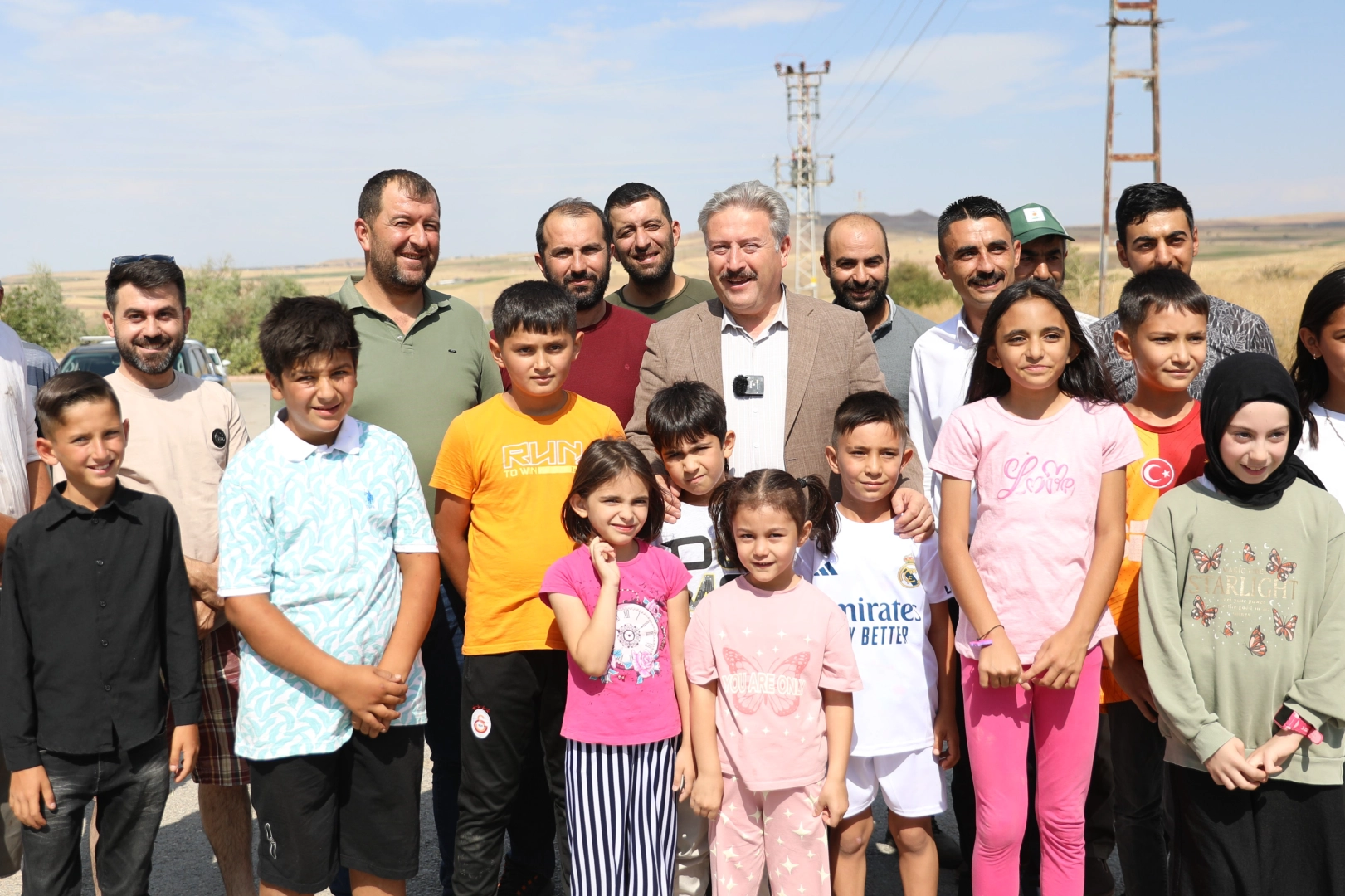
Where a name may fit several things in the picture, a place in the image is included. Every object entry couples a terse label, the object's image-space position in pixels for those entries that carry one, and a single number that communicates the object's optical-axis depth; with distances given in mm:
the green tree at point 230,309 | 51491
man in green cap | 4832
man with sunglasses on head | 3570
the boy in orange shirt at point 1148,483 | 3262
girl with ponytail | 3068
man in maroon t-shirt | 4332
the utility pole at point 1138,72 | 19984
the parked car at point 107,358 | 13555
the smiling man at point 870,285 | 5086
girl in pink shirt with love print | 3070
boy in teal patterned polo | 3004
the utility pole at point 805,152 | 41750
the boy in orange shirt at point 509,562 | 3359
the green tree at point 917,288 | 49531
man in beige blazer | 3771
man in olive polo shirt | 3957
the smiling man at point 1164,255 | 3746
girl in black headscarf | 2840
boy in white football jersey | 3223
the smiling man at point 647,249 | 5383
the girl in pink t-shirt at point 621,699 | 3150
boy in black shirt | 2979
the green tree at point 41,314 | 35094
